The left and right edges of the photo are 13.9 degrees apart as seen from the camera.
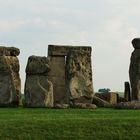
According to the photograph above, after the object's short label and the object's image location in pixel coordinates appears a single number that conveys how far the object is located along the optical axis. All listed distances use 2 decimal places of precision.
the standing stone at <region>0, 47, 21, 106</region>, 25.47
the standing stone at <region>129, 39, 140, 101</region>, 27.17
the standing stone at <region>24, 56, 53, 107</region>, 25.38
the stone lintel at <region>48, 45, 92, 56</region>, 28.78
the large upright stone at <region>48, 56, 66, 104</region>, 29.30
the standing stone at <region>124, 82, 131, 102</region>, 30.20
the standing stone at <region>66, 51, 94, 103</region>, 26.16
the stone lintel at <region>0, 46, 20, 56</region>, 26.25
